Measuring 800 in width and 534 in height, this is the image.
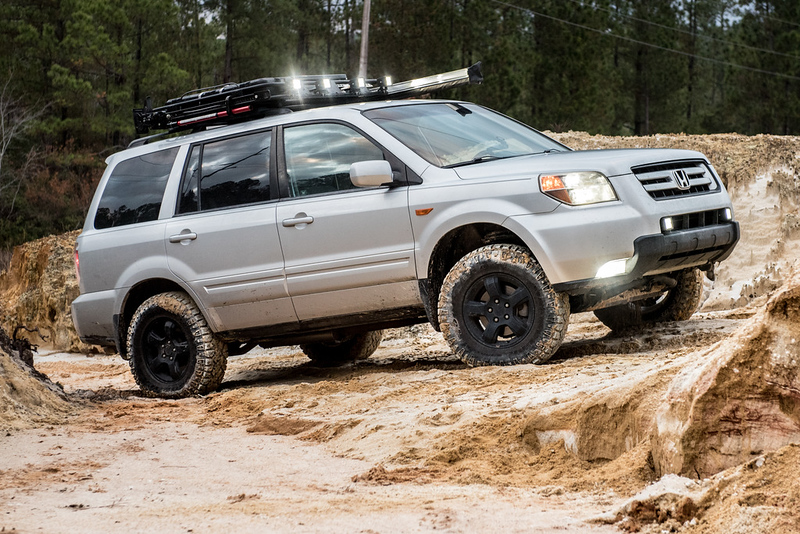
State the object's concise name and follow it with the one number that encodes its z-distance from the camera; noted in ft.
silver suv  44.62
